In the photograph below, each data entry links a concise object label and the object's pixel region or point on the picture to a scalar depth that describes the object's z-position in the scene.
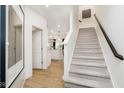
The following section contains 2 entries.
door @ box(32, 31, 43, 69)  3.65
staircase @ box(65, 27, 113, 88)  1.80
